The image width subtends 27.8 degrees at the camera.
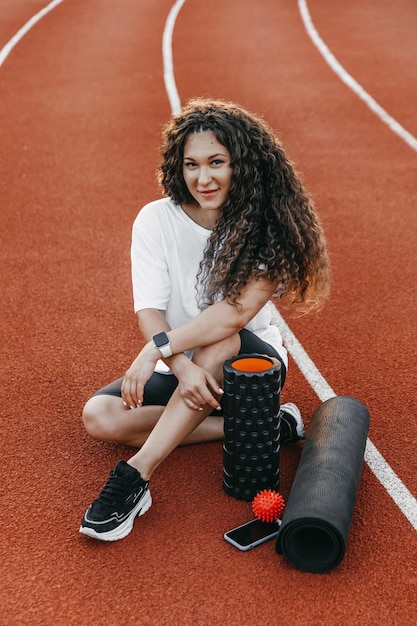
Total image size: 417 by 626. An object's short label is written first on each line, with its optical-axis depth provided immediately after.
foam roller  3.88
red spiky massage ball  3.85
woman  4.01
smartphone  3.75
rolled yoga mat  3.50
